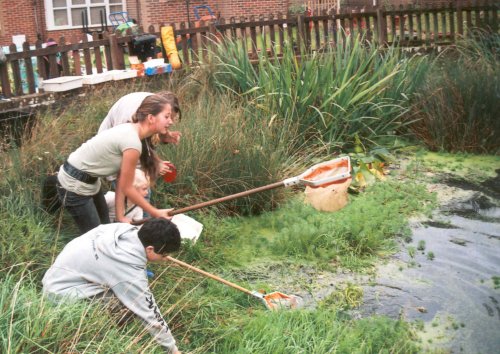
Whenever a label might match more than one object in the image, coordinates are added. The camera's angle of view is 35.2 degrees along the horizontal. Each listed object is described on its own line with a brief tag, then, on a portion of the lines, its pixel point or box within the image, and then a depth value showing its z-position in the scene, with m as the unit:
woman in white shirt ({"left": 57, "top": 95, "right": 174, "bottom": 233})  5.09
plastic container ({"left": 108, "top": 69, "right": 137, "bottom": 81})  9.91
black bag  10.92
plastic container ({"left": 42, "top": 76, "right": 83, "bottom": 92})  9.26
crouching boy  4.23
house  22.52
